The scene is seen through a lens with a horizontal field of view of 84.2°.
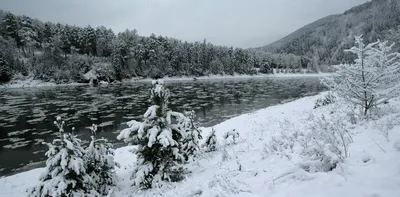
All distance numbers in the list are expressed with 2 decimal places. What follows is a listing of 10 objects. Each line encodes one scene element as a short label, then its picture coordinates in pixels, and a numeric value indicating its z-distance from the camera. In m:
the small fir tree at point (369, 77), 6.09
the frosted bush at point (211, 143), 9.73
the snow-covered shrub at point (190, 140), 8.35
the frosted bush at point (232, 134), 10.29
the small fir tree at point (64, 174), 5.97
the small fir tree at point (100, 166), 7.27
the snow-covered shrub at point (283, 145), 5.44
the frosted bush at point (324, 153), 3.77
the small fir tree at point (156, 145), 6.96
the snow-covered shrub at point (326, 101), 16.44
